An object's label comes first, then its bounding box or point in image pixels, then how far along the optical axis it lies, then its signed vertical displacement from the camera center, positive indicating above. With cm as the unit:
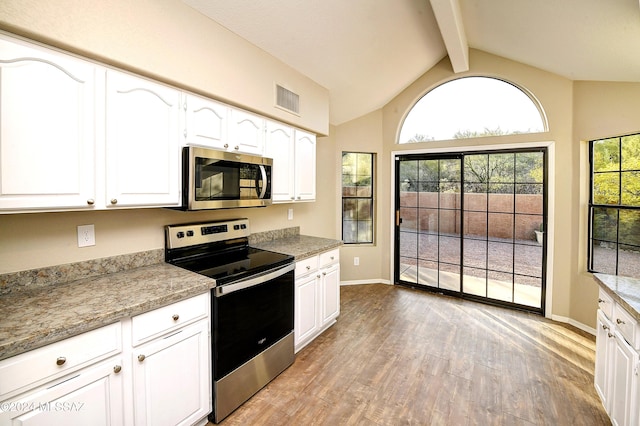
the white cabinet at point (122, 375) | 110 -77
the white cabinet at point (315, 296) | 262 -86
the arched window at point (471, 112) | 359 +134
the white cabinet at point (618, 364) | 148 -91
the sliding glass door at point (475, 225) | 358 -20
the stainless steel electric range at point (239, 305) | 185 -69
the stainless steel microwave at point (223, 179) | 195 +23
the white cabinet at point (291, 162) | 276 +51
